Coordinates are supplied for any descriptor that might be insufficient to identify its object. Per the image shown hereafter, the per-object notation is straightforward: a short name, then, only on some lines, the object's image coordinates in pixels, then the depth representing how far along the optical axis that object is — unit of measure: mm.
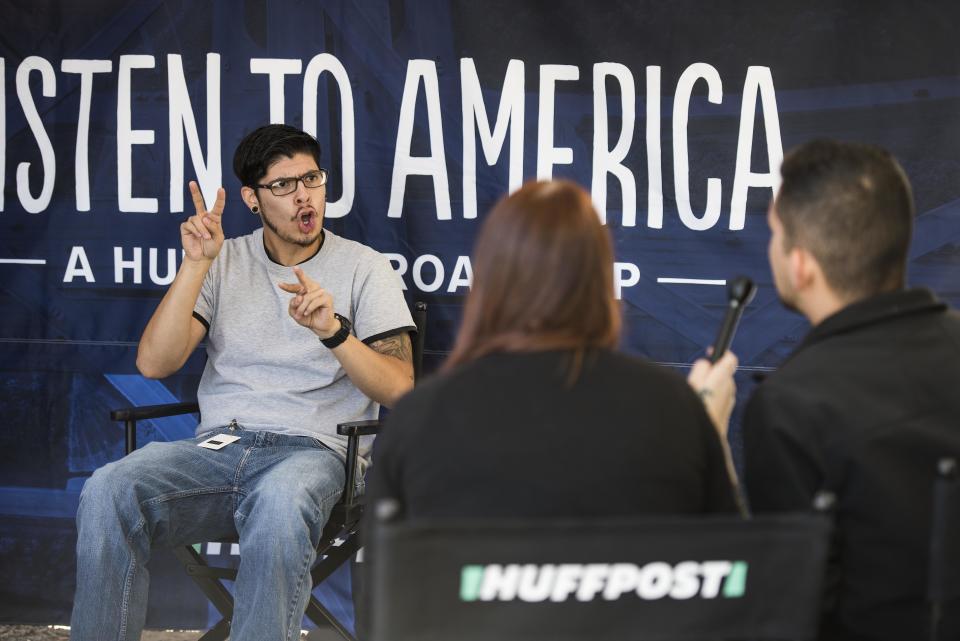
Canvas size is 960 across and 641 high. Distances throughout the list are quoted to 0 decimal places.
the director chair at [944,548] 5642
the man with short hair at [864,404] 6161
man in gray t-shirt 6870
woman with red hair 5663
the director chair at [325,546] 7014
